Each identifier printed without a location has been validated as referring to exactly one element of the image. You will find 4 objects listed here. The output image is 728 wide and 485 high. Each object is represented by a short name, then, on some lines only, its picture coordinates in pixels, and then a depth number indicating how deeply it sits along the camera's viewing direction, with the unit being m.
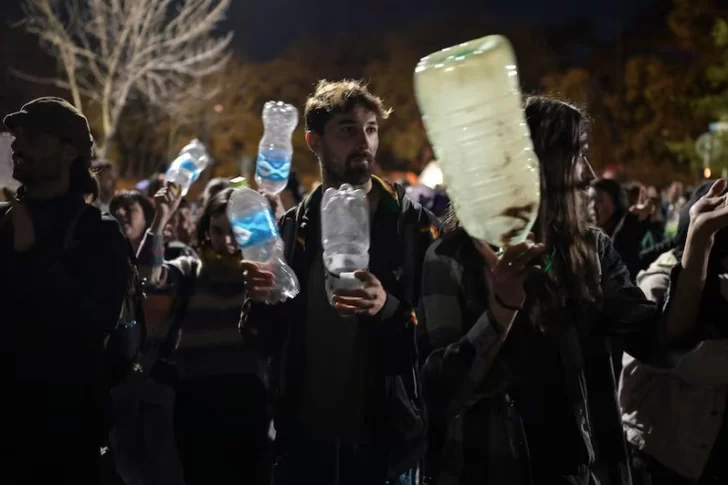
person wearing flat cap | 2.86
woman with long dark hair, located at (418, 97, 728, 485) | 2.43
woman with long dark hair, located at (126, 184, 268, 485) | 4.22
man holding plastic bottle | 3.14
